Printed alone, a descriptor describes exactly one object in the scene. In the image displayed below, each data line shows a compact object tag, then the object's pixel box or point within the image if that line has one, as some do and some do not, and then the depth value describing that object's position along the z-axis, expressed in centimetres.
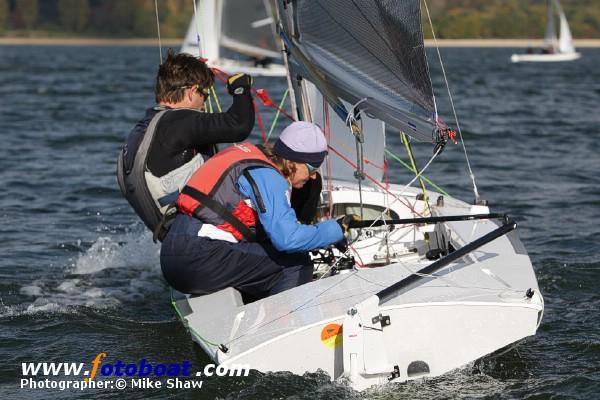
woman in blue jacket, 867
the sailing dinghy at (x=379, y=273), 819
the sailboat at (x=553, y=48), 9218
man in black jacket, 936
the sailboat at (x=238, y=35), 5416
